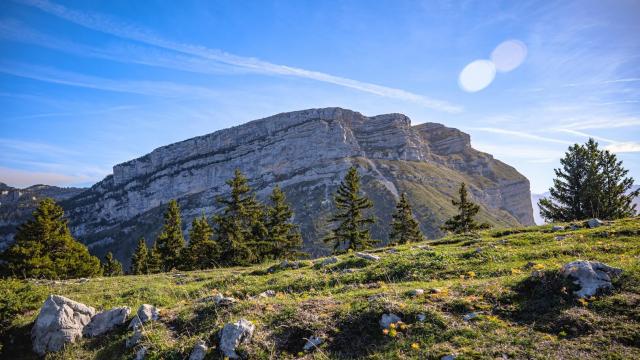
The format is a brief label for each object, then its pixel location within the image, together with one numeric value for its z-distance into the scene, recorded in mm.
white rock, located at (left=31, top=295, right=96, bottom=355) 9445
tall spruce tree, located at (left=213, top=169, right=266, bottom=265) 39094
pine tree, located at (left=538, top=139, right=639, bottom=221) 36781
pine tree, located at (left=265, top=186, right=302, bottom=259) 41031
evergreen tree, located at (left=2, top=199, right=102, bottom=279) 31844
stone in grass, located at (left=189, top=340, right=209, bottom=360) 7735
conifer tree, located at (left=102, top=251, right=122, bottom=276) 69712
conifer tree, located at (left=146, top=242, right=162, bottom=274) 55769
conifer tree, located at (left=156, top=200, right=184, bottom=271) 47406
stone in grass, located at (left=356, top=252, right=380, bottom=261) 15370
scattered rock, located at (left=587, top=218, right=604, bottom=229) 19136
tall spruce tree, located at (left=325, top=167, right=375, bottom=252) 39375
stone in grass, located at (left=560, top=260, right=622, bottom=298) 8125
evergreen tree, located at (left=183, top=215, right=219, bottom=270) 43875
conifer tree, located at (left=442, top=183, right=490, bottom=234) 42966
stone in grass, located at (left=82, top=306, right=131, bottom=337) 9773
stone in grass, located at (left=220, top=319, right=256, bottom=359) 7676
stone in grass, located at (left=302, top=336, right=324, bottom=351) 7711
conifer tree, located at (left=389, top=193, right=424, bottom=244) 44531
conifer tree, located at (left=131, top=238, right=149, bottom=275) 60438
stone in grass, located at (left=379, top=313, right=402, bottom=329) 7988
